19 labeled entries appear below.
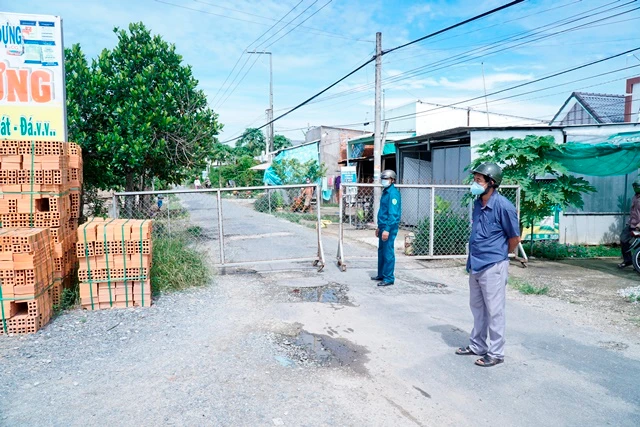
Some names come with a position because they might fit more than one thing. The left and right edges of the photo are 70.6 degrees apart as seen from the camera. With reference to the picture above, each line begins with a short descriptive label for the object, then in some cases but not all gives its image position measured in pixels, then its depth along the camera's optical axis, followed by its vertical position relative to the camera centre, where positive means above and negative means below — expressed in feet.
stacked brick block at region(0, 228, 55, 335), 16.39 -3.12
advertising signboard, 21.91 +5.97
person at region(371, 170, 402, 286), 23.73 -1.48
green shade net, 30.22 +2.82
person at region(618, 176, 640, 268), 29.73 -2.06
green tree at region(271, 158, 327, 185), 80.48 +4.61
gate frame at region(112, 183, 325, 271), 24.29 -1.30
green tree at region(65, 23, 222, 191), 32.01 +6.32
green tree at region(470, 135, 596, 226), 30.96 +1.46
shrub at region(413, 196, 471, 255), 32.71 -2.85
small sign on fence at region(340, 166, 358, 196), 68.28 +3.35
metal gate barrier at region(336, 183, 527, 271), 30.72 -2.52
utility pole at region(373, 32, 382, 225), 49.65 +8.02
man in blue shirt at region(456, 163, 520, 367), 14.33 -1.73
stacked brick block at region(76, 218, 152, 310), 19.01 -2.83
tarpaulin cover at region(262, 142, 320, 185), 89.25 +9.46
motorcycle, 28.86 -3.45
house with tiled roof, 90.02 +18.26
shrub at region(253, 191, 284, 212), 74.91 -0.89
